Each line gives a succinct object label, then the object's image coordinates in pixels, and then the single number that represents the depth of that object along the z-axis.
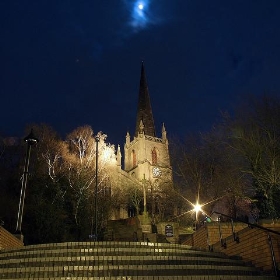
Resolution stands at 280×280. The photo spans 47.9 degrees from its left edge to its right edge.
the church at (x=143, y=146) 68.28
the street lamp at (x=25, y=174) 11.80
